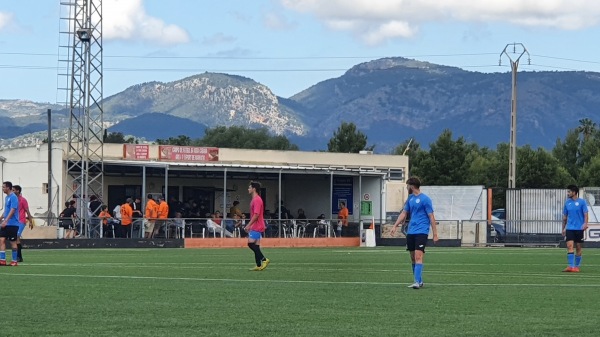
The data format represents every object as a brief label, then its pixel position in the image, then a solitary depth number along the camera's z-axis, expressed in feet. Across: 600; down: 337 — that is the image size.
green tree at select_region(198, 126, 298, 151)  544.62
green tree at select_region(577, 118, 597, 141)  459.85
